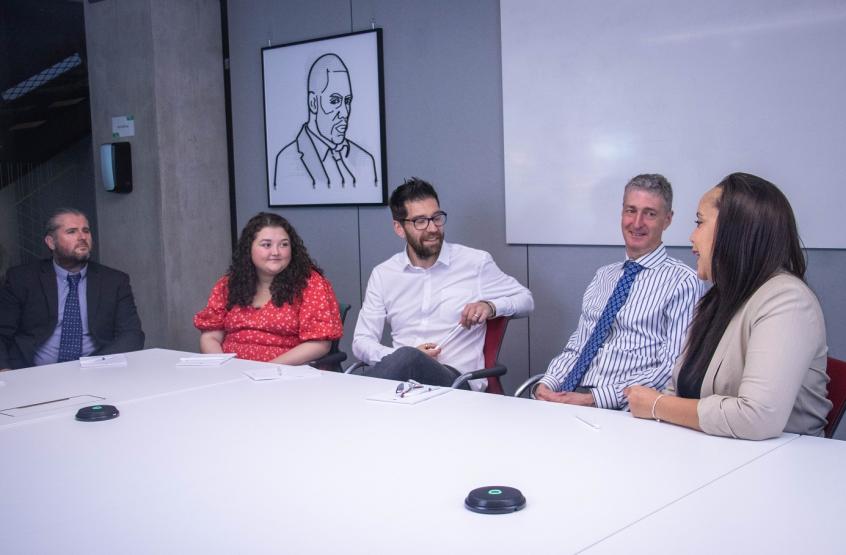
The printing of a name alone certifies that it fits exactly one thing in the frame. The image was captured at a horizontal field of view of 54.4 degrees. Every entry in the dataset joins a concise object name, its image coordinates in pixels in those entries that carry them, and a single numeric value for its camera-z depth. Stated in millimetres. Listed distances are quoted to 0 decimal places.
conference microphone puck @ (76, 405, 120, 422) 2354
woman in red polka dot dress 3762
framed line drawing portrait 4973
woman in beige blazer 1866
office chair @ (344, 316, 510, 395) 3457
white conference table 1435
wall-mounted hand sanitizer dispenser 5617
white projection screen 3479
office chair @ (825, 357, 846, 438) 2059
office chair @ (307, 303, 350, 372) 3662
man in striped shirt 3025
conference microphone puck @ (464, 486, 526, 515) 1504
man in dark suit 4195
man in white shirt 3703
